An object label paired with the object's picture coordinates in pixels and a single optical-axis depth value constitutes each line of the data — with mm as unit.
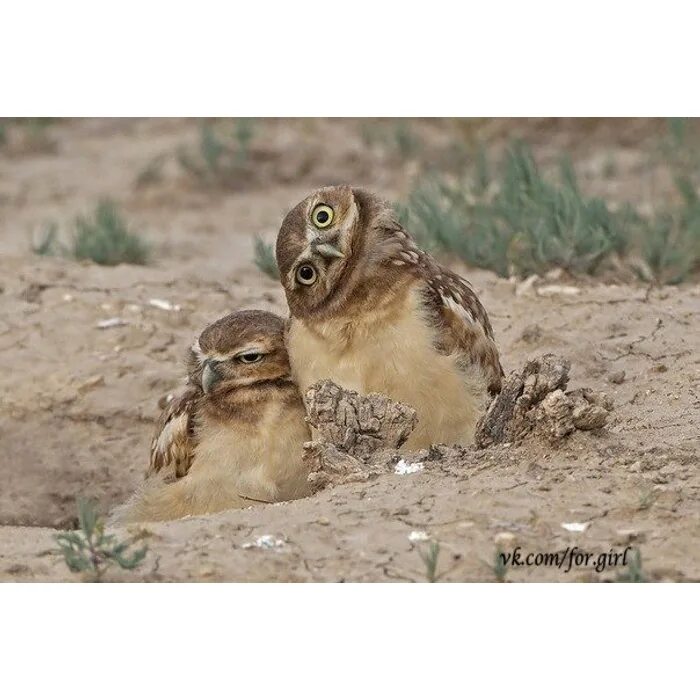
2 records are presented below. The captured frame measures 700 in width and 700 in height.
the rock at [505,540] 11242
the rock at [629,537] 11273
